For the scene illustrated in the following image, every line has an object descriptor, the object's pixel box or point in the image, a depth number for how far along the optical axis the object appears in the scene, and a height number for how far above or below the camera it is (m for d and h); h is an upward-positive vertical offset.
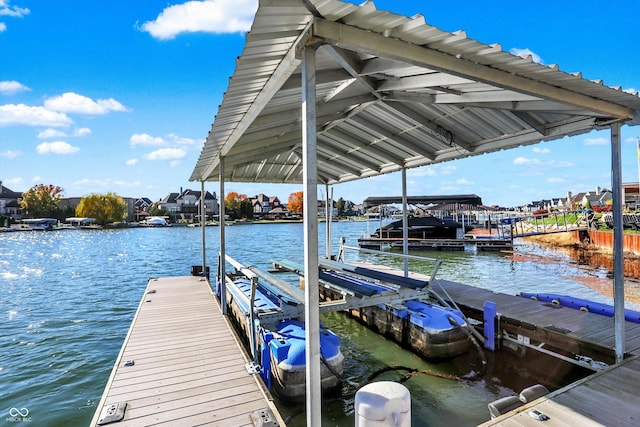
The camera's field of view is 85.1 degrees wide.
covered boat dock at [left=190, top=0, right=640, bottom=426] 2.29 +1.17
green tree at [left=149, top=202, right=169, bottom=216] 75.19 +1.20
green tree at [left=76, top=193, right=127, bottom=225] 64.12 +1.79
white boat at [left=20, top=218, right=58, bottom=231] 56.59 -0.89
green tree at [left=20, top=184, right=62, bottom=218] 63.88 +2.74
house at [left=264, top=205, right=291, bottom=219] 89.75 +0.20
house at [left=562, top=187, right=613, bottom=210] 57.57 +2.38
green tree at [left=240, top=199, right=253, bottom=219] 73.94 +1.30
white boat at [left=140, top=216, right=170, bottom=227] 65.25 -1.17
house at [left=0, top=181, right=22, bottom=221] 71.38 +2.73
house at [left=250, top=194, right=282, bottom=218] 99.06 +3.42
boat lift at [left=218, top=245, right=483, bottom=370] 5.18 -1.34
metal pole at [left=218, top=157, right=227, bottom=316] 6.24 -0.73
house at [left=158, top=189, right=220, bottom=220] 81.31 +3.00
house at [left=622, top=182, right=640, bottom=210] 35.98 +1.27
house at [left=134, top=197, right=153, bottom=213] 94.39 +3.69
